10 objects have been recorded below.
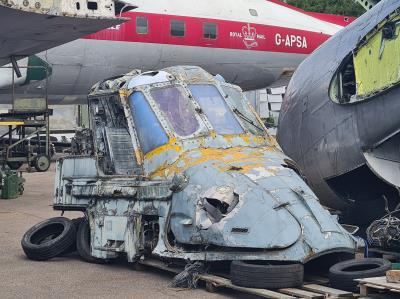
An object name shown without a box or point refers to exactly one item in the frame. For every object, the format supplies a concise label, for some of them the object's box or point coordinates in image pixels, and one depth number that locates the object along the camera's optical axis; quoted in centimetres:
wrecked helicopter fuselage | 718
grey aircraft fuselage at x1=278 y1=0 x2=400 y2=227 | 912
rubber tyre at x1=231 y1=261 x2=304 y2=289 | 680
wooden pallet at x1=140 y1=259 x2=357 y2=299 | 653
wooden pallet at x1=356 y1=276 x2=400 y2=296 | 624
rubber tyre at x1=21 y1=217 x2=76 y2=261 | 912
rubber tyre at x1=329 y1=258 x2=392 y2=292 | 678
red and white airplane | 2206
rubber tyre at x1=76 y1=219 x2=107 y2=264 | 894
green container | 1662
